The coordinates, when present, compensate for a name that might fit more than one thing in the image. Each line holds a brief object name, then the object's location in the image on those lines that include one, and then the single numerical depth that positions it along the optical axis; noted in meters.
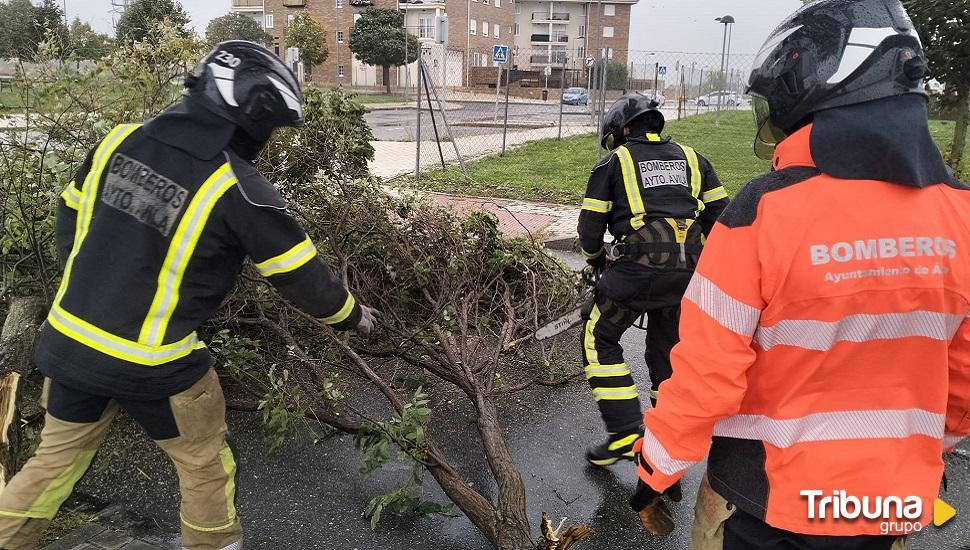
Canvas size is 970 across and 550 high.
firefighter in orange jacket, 1.53
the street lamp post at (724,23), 24.05
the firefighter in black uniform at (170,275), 2.27
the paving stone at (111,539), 2.92
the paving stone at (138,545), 2.90
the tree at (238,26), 38.38
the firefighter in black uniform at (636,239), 3.49
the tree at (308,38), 42.72
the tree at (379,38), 45.12
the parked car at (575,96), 37.38
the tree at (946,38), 8.16
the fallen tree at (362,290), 3.23
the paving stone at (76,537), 2.90
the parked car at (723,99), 32.03
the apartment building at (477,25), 51.72
